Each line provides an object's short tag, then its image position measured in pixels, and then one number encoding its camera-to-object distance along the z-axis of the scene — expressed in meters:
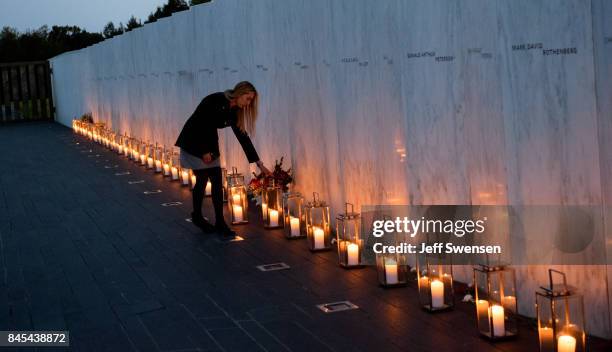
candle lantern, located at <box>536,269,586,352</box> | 4.20
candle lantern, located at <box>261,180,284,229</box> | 8.52
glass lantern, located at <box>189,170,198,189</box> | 11.87
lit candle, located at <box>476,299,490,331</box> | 4.77
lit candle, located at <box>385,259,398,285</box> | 5.97
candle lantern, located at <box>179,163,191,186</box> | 12.12
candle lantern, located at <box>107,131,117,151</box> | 18.61
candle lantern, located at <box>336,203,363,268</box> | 6.62
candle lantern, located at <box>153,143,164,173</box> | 13.80
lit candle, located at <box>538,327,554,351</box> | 4.31
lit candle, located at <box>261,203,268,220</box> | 8.63
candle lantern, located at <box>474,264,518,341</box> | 4.71
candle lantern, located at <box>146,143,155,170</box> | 14.54
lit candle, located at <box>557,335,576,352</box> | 4.16
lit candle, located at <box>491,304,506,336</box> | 4.71
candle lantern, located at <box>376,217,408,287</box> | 5.97
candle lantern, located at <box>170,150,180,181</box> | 12.90
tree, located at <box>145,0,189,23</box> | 35.00
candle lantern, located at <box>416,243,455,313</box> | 5.34
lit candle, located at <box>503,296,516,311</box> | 4.84
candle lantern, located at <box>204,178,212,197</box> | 11.05
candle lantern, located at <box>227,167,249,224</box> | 8.82
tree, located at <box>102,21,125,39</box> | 40.78
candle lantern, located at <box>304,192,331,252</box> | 7.31
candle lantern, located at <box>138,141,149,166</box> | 15.36
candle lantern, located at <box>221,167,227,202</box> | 10.12
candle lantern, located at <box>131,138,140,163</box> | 15.93
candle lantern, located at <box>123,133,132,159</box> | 16.83
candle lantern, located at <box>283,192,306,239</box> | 7.91
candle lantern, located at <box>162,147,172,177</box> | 13.27
